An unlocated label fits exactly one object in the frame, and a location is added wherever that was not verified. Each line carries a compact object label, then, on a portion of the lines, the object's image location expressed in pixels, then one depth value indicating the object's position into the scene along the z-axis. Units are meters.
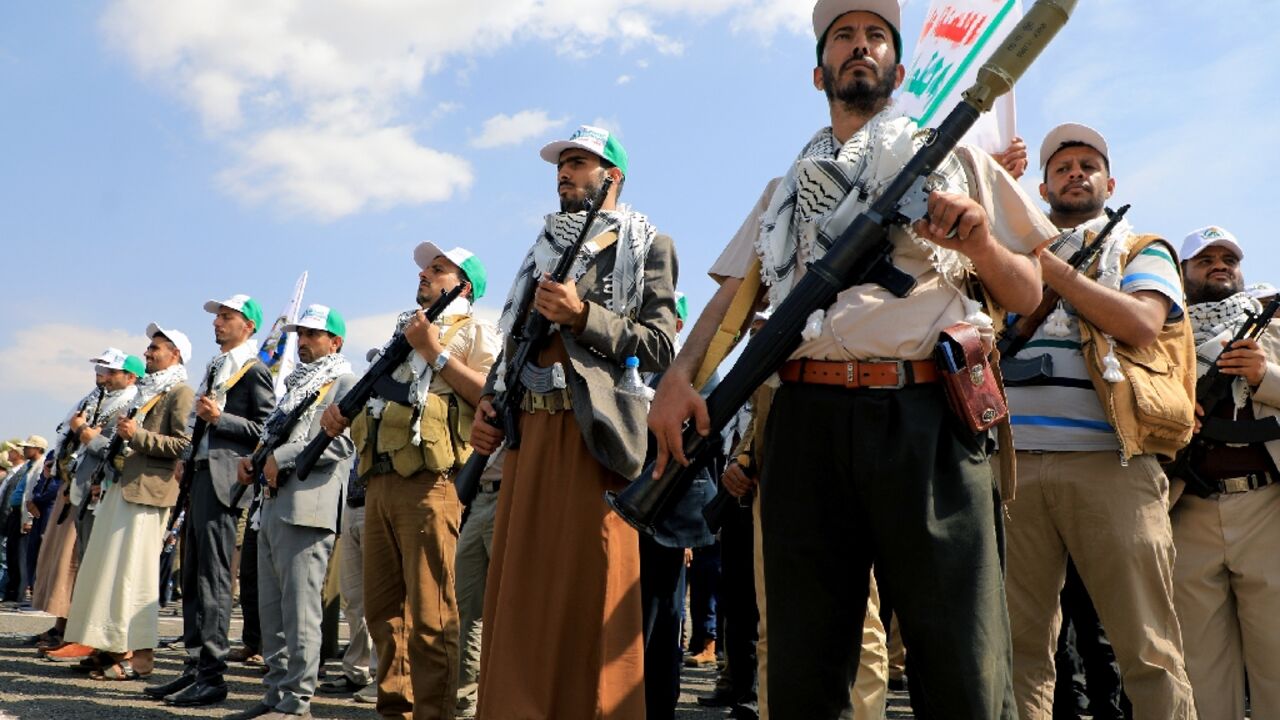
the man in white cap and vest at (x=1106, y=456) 3.79
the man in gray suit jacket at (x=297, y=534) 6.10
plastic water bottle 4.22
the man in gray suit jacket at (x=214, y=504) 6.90
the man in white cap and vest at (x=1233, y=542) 4.67
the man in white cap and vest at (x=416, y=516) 5.32
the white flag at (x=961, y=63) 4.28
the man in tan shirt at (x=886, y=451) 2.46
